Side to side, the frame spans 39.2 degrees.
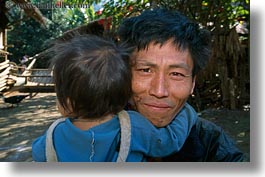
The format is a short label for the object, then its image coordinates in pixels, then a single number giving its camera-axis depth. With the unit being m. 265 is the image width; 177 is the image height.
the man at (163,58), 0.67
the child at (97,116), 0.63
